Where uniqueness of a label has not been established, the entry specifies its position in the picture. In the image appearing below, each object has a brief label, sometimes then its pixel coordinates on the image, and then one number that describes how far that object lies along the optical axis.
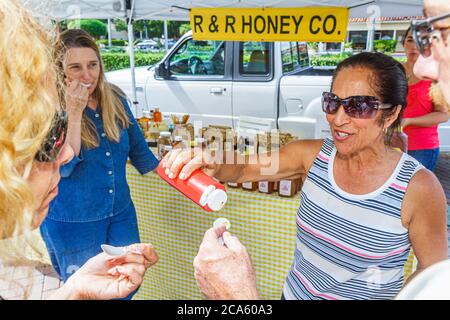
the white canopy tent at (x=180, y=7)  3.50
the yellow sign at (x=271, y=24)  3.43
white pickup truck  5.52
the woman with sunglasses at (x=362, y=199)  1.36
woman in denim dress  1.98
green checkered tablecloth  2.61
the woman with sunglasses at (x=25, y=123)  0.72
